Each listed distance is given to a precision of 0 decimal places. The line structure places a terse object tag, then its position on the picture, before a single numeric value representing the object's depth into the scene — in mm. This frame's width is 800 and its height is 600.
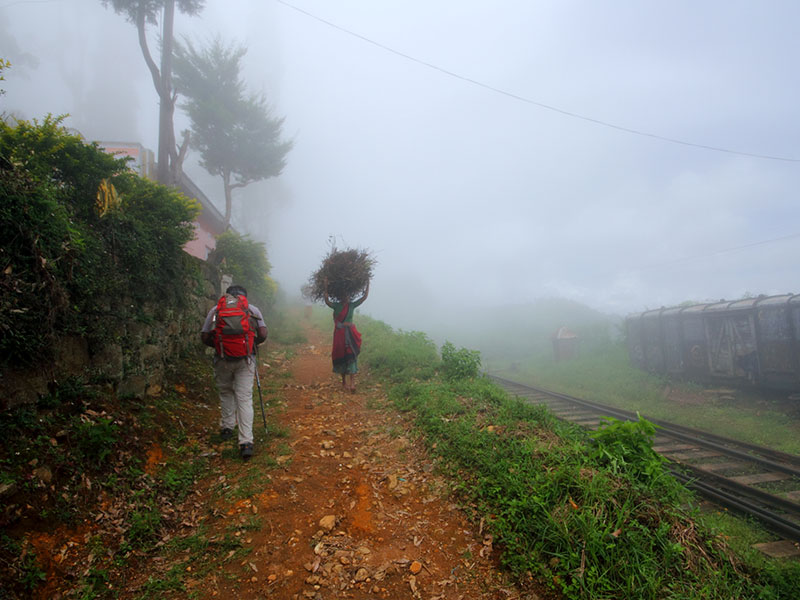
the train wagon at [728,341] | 11062
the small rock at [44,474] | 2838
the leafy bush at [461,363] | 7297
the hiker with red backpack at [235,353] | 4432
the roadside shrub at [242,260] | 10609
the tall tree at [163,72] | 11703
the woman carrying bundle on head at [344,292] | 7062
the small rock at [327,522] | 3272
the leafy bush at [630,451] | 3521
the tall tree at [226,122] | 17547
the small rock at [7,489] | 2539
